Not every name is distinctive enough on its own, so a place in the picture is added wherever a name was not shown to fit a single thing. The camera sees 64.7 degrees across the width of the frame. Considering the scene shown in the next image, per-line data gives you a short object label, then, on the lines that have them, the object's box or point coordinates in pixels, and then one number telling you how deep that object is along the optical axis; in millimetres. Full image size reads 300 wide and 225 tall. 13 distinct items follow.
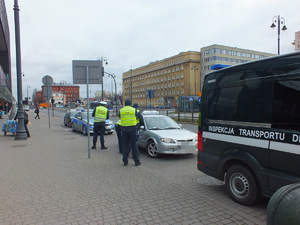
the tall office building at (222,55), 83562
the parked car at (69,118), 19681
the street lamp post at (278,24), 16984
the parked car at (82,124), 13648
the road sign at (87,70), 7105
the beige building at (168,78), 87375
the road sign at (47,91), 17688
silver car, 7000
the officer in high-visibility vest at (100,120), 8791
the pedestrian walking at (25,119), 11938
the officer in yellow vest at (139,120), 6742
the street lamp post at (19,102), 11156
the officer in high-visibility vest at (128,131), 6359
